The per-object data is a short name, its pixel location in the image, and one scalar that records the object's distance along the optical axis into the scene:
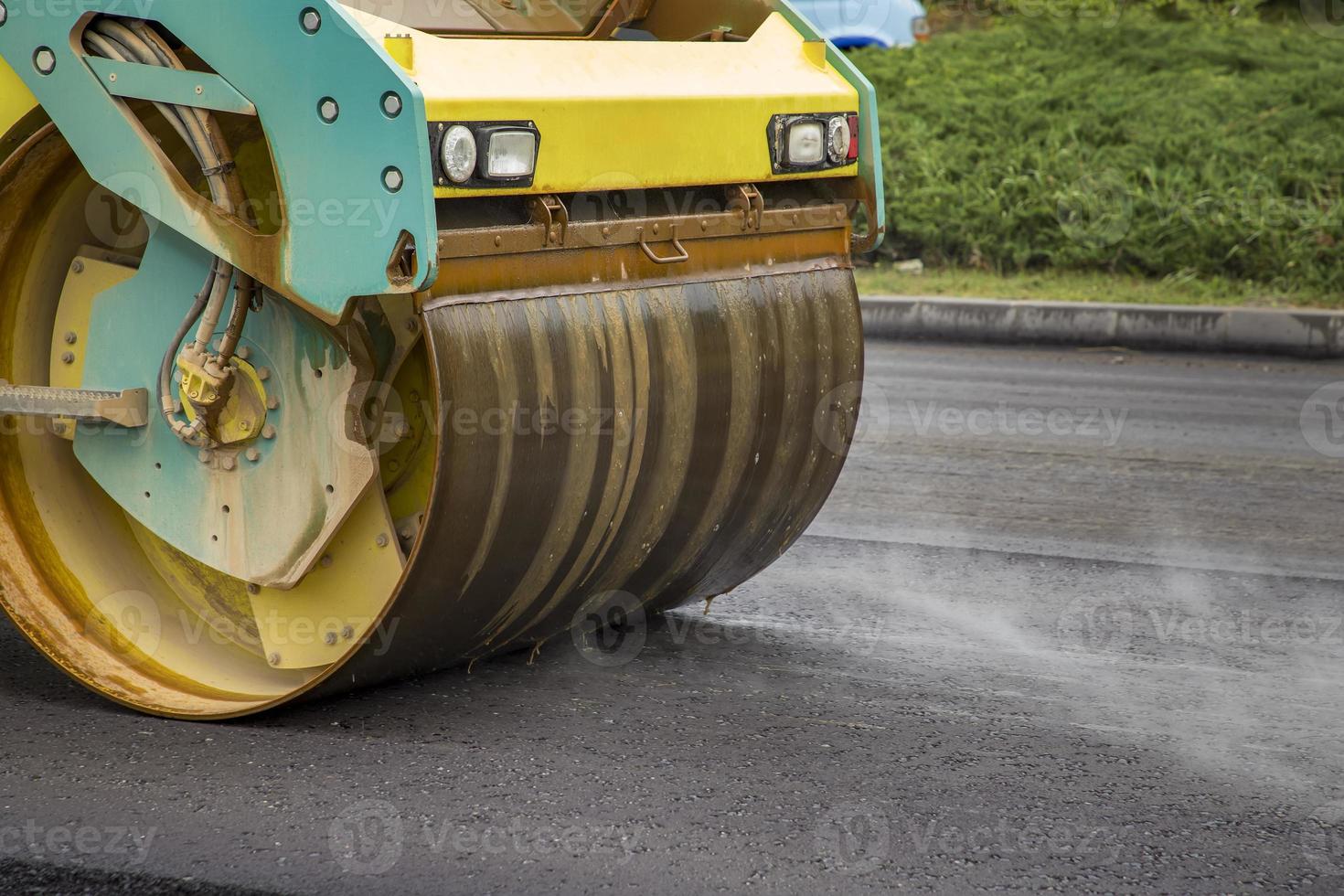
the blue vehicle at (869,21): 30.69
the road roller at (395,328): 6.17
